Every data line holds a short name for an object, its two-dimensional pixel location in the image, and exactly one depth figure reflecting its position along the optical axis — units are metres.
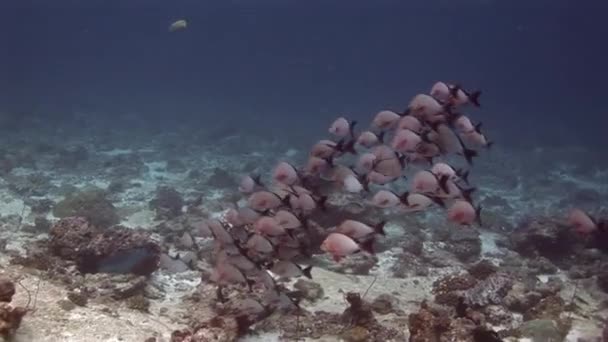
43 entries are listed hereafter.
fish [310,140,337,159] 8.41
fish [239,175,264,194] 9.35
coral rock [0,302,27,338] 6.18
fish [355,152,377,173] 8.30
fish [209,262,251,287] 6.88
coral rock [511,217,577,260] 13.39
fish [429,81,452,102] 8.06
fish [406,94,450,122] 7.86
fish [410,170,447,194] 7.34
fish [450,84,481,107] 7.75
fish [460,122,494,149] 8.10
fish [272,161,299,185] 8.33
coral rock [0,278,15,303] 6.52
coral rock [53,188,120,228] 13.95
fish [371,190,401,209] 7.60
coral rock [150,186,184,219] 15.05
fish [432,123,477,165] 7.52
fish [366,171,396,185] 8.09
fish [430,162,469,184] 7.65
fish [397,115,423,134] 7.94
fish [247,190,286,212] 7.79
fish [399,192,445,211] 7.24
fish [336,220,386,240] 6.94
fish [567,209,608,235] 7.44
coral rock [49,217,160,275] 9.29
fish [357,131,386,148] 9.04
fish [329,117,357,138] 9.47
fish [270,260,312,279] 7.26
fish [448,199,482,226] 7.05
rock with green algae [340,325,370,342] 7.70
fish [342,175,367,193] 8.27
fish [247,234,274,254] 7.21
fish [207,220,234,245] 7.32
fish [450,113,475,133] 7.96
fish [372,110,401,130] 8.69
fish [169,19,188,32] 22.70
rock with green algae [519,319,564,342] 8.02
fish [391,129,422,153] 7.73
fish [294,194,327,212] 7.67
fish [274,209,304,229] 7.32
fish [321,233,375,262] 6.62
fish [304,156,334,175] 8.45
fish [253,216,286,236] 7.22
